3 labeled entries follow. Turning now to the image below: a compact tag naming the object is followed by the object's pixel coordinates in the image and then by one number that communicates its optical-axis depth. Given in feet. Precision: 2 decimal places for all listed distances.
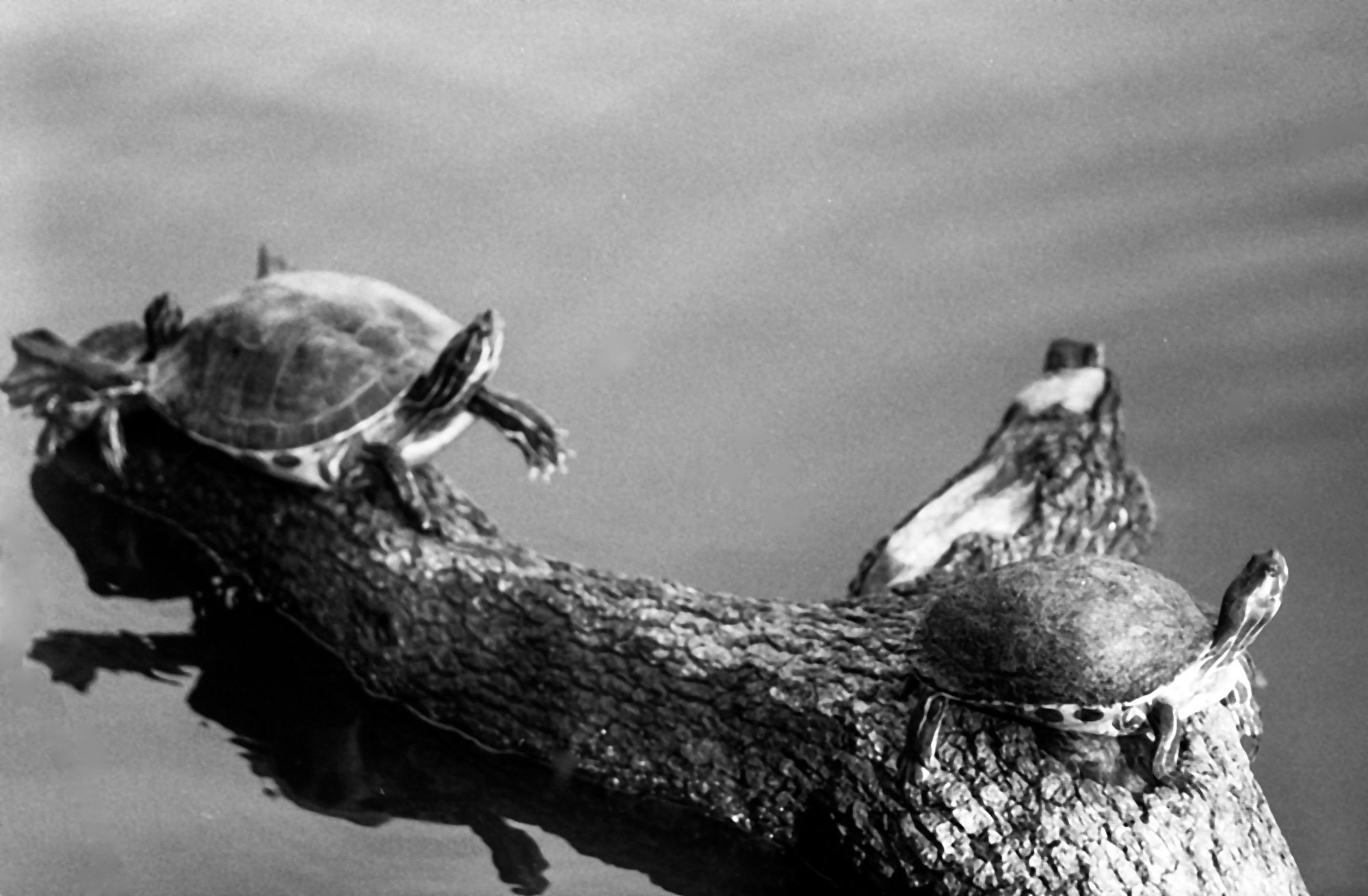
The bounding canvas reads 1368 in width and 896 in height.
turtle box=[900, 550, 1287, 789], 22.58
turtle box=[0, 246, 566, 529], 28.81
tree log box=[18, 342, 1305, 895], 23.41
